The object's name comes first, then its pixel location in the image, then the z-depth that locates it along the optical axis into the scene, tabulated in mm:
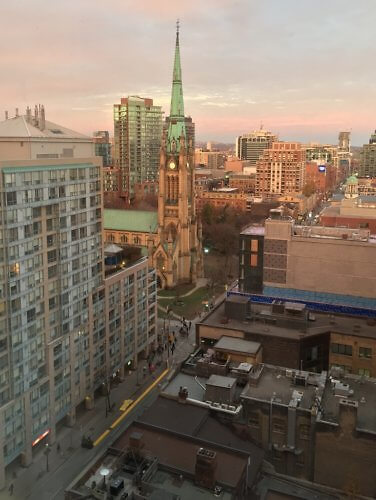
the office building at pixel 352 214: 114375
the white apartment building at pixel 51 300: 40719
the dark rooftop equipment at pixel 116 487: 28312
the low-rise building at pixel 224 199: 179150
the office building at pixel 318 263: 67000
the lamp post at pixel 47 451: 44034
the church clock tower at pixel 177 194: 99312
